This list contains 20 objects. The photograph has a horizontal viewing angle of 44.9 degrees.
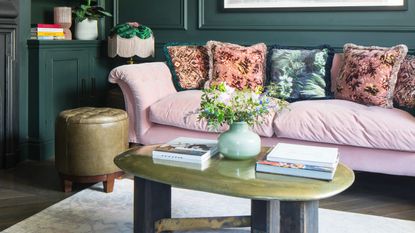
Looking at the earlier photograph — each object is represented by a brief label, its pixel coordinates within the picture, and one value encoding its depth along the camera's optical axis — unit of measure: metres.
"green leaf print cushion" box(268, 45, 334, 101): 3.59
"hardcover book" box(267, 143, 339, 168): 1.92
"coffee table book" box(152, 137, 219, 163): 2.09
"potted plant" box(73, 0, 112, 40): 4.29
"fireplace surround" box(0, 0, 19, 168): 3.59
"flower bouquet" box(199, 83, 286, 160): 2.12
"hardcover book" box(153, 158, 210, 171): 2.03
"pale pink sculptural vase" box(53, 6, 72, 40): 4.15
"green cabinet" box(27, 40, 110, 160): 3.86
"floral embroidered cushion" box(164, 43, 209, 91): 3.96
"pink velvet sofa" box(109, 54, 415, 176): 2.90
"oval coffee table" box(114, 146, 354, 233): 1.77
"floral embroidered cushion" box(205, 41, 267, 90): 3.77
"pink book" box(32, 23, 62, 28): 3.90
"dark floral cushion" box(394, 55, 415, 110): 3.25
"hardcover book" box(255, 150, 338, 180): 1.88
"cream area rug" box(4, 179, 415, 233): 2.53
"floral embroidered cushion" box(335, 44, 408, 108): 3.27
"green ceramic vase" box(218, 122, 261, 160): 2.11
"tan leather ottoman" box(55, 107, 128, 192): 3.03
